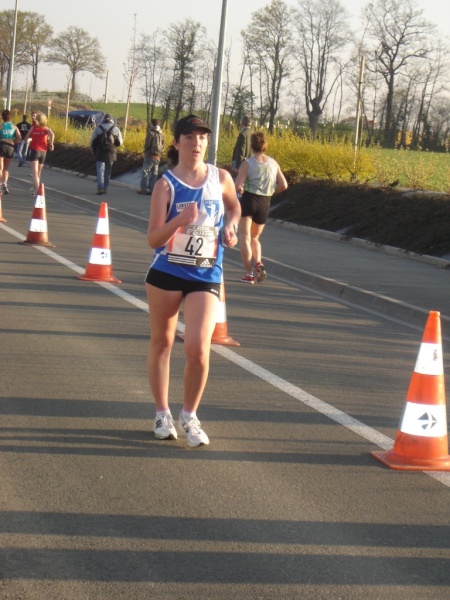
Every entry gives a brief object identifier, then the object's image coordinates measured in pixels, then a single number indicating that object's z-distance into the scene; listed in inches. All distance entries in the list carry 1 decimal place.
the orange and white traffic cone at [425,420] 241.6
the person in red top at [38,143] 956.0
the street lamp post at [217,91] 1058.7
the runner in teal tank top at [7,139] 947.3
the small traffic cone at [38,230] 626.8
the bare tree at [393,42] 3006.9
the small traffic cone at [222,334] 373.4
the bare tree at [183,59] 2723.9
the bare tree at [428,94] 3063.0
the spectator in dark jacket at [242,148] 879.6
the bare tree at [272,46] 3041.3
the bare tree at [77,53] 4178.2
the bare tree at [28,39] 4178.2
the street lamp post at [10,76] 1941.4
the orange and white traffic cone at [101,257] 499.5
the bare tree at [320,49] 3208.7
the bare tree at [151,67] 2839.6
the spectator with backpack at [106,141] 1099.3
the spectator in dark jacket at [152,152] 1167.0
